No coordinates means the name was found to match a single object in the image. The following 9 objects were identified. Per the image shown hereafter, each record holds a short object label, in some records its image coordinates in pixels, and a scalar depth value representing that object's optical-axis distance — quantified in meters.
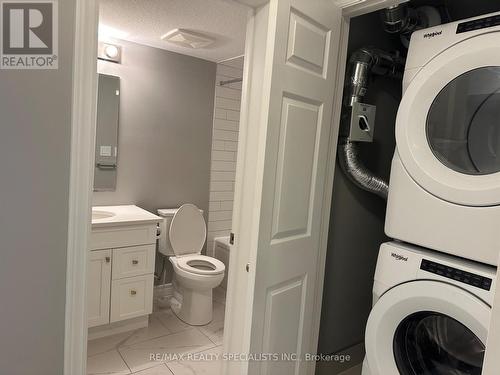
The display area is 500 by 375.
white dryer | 1.28
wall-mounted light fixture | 2.62
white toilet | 2.64
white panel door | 1.40
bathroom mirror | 2.68
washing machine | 1.28
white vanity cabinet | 2.33
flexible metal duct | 1.80
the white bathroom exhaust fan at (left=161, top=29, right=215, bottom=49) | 2.41
